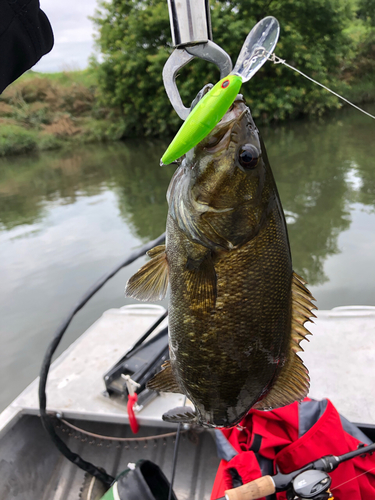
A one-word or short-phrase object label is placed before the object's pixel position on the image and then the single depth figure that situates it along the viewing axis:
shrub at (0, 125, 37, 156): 21.60
